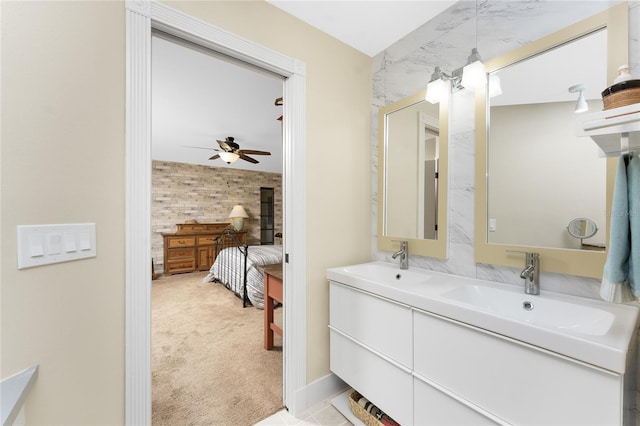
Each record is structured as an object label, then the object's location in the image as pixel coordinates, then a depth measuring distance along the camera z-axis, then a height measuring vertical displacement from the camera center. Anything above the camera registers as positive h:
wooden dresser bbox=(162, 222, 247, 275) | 5.61 -0.84
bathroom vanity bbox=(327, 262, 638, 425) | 0.78 -0.57
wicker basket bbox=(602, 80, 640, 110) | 0.76 +0.36
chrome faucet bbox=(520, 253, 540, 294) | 1.22 -0.31
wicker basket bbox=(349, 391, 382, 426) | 1.51 -1.25
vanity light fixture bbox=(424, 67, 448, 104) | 1.59 +0.79
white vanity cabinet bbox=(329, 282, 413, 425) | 1.32 -0.80
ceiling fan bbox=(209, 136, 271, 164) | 3.88 +0.95
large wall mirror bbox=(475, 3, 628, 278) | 1.13 +0.29
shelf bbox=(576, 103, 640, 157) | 0.74 +0.26
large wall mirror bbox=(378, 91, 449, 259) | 1.69 +0.27
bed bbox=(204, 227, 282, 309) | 3.68 -0.96
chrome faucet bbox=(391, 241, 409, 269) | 1.85 -0.31
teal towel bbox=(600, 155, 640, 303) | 0.76 -0.08
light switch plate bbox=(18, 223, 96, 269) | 0.82 -0.12
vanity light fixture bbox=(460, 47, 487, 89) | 1.41 +0.79
